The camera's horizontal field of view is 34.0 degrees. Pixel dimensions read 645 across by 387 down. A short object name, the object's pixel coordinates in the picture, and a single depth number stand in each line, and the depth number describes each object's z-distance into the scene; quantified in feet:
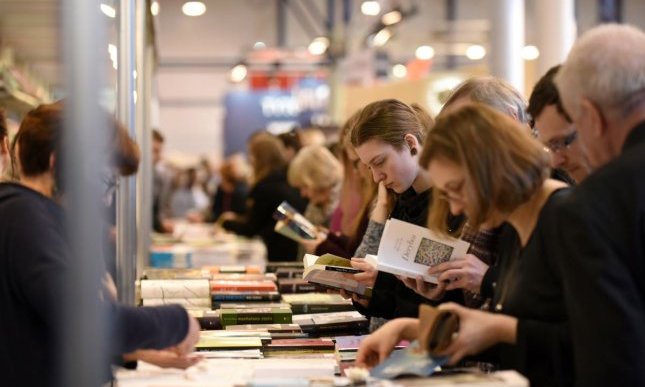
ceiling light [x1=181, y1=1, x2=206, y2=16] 48.06
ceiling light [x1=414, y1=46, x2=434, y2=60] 63.12
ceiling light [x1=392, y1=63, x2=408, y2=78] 82.74
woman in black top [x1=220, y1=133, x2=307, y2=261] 24.04
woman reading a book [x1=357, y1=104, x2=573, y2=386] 7.47
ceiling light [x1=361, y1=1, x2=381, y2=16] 47.63
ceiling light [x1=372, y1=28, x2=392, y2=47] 43.75
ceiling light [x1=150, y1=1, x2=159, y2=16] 20.52
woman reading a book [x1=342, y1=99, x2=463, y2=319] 11.74
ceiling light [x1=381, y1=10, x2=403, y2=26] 37.39
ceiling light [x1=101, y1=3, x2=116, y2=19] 10.26
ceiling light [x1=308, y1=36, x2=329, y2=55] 56.47
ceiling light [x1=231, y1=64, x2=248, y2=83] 63.41
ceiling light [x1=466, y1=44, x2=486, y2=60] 68.33
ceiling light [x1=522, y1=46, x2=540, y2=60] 75.94
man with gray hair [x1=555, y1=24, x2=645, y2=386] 6.76
